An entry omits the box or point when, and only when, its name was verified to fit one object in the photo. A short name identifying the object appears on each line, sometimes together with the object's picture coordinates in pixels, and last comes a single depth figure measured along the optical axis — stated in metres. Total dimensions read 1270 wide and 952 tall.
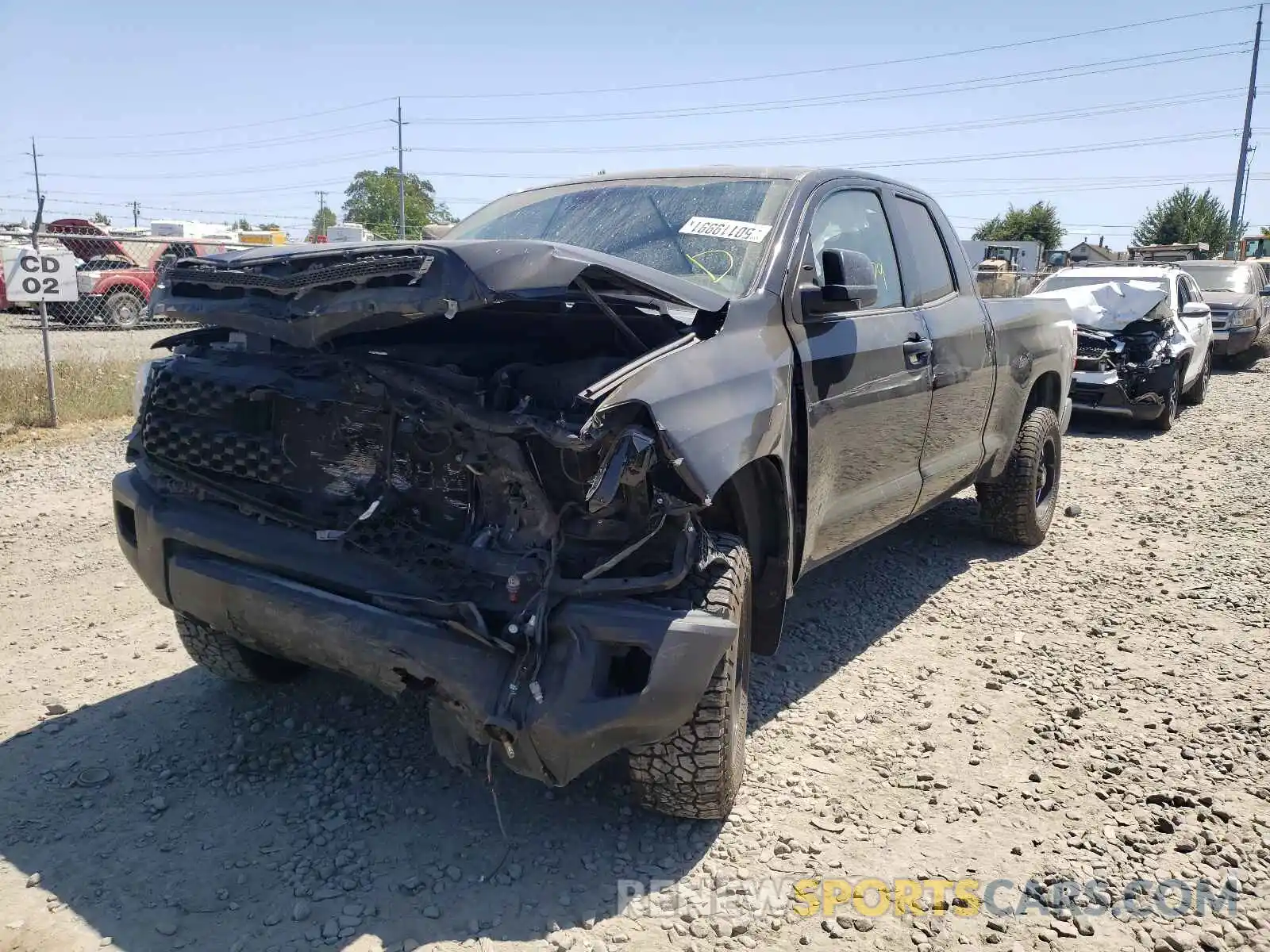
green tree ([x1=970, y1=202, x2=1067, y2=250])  55.28
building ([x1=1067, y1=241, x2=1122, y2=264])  34.78
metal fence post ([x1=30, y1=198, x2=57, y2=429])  7.84
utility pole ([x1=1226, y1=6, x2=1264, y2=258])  41.25
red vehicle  15.80
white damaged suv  9.52
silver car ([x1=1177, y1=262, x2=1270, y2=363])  14.06
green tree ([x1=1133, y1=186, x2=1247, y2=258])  44.62
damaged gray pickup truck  2.37
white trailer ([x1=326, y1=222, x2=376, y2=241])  21.02
